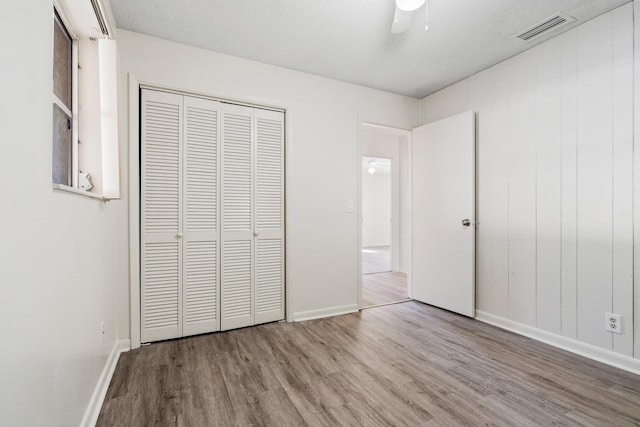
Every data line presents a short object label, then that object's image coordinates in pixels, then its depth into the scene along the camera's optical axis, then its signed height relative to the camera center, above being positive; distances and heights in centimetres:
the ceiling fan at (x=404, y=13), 155 +119
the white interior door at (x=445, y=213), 300 +0
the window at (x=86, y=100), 152 +66
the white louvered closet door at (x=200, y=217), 251 -4
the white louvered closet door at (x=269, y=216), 280 -3
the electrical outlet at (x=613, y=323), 204 -77
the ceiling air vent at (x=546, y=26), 213 +142
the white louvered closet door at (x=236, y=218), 265 -5
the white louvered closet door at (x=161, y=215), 238 -2
